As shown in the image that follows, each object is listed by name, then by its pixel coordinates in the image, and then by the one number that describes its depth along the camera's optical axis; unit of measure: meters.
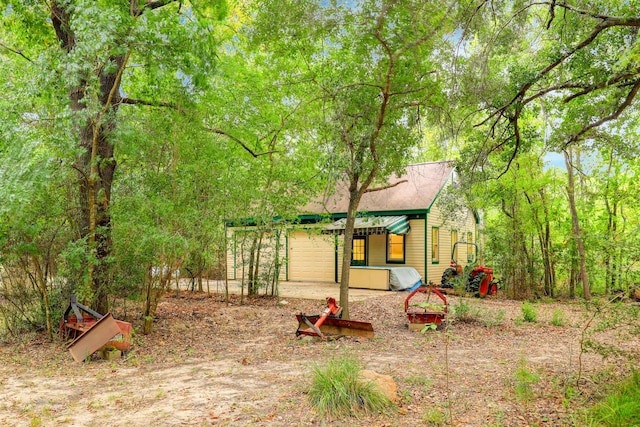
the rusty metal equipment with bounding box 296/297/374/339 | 7.74
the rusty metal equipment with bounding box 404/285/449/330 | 8.68
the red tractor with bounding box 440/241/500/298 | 13.93
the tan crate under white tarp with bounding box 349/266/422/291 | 15.57
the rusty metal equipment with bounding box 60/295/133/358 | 6.48
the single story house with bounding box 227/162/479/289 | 16.41
